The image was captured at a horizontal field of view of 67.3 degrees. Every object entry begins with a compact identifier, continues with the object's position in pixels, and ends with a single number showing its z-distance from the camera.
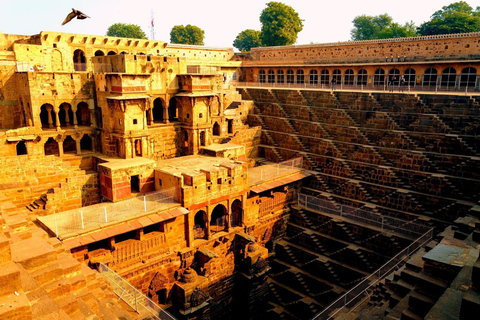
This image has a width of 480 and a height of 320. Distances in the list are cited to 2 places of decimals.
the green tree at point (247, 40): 71.88
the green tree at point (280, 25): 52.53
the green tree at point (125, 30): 72.20
